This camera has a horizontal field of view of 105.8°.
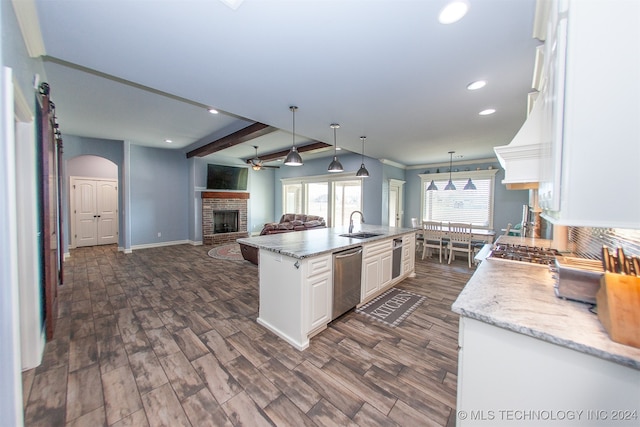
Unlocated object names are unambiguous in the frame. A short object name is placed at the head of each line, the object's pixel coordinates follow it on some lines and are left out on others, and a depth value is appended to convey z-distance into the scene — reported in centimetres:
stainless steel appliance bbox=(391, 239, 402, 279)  362
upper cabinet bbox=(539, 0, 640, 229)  79
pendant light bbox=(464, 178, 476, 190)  568
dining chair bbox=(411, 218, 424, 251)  611
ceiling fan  610
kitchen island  220
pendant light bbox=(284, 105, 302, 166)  327
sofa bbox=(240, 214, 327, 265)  484
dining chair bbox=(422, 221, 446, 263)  543
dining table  502
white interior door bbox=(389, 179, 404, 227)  663
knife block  84
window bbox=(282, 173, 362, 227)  704
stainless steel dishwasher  255
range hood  143
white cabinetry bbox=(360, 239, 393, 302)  300
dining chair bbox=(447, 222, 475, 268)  508
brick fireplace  710
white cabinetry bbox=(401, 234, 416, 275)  396
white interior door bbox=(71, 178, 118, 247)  638
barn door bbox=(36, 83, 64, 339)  218
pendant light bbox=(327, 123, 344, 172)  389
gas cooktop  194
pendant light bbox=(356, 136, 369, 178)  430
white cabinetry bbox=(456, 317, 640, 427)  85
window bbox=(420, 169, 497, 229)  600
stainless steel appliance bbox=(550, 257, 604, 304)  114
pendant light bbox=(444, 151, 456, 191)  581
